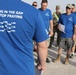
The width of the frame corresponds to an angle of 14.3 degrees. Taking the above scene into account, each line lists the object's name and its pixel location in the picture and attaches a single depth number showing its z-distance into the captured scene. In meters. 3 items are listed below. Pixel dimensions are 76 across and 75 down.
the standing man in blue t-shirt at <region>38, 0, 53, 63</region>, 7.86
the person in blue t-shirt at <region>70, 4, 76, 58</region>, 8.34
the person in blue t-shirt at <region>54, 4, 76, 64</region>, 7.61
